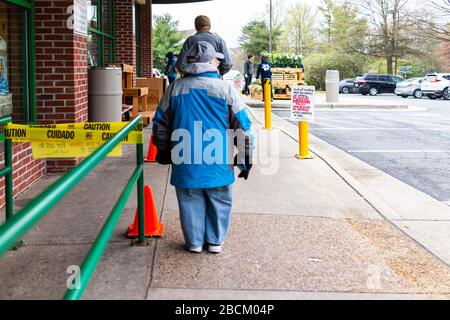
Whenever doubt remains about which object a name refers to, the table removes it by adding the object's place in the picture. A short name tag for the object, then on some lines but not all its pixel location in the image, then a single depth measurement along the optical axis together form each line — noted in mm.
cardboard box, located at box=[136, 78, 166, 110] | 15719
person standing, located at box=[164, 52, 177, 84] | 16236
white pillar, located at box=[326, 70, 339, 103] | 25328
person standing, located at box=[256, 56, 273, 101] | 22533
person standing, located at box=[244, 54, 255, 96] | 25844
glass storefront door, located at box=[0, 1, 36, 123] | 6645
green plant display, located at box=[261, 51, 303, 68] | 27109
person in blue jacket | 4707
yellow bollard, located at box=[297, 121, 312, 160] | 9531
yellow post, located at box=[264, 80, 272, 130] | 11992
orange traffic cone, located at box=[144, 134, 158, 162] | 9156
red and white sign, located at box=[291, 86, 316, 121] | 9602
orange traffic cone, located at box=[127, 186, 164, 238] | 5195
